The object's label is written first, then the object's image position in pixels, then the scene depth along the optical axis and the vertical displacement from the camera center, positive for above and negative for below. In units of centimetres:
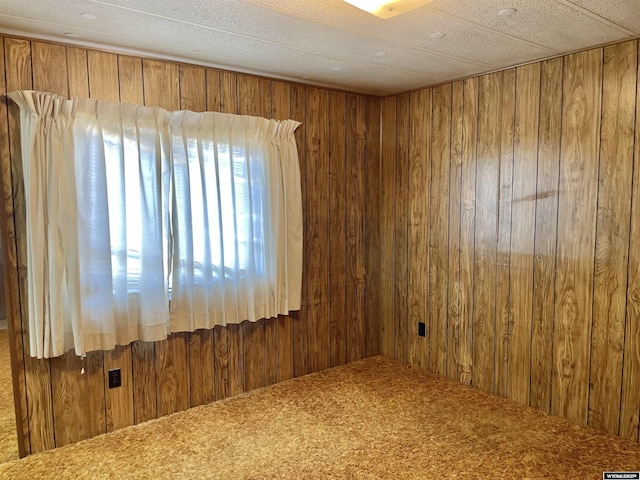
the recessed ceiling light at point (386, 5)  173 +78
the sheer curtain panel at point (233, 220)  298 -6
